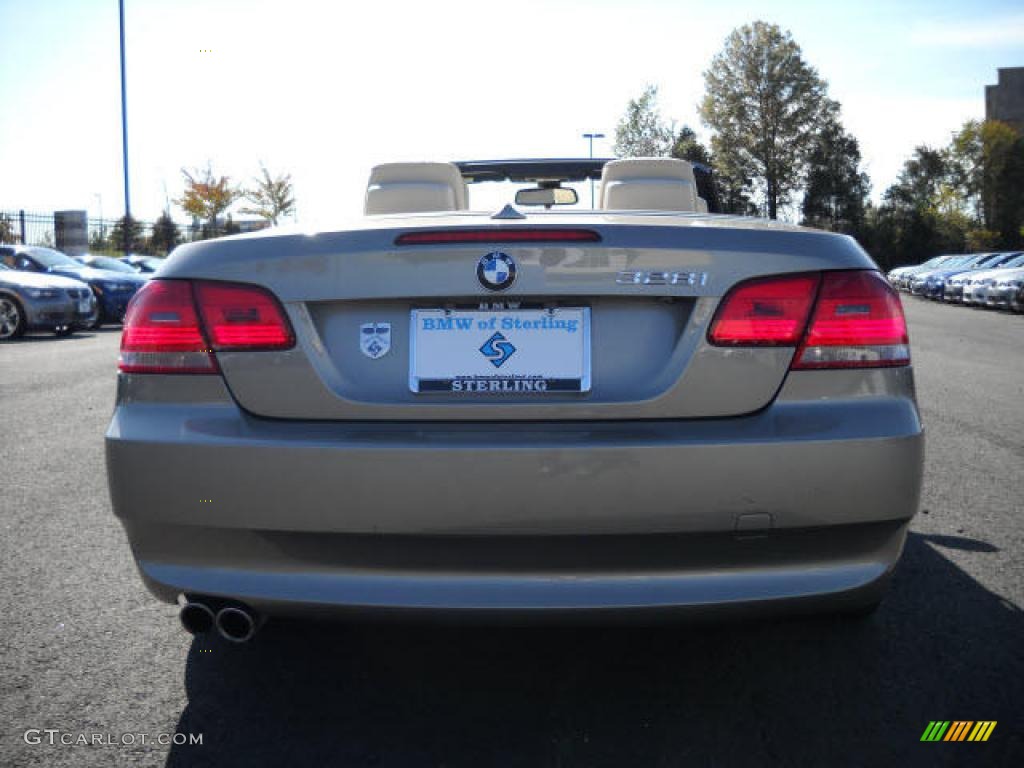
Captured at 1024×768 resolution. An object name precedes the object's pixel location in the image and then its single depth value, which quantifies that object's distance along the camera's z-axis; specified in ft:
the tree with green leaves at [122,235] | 112.88
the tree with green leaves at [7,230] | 86.17
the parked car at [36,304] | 48.57
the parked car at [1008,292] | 75.59
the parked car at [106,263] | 64.03
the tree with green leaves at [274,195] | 168.04
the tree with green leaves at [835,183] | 215.72
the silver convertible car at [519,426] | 7.09
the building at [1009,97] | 263.70
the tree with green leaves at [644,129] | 190.08
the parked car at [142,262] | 82.43
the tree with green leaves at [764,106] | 210.38
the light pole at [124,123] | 89.25
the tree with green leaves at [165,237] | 125.53
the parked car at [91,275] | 55.88
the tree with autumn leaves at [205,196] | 160.76
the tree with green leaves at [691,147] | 212.43
